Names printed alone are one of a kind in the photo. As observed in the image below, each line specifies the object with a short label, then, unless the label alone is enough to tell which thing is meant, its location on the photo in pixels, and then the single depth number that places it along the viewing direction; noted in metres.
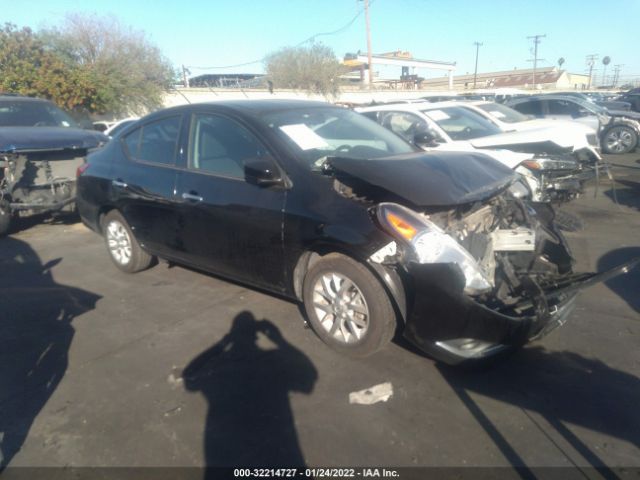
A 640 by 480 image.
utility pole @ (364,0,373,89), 33.56
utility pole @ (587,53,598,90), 84.85
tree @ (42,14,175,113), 22.39
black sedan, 2.99
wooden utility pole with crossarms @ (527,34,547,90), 63.60
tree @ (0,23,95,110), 19.14
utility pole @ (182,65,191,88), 30.73
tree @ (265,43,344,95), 38.25
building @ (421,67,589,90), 64.12
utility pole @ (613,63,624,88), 83.25
